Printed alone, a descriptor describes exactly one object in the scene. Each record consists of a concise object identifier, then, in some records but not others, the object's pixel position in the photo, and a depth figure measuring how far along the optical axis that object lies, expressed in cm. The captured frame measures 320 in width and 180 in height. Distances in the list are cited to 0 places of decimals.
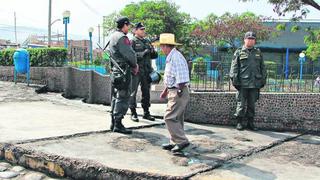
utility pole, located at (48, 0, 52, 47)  2666
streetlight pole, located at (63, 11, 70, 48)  1686
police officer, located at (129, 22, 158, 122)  728
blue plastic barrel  1213
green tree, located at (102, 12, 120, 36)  3816
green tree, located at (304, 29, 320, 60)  1705
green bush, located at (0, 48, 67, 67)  1345
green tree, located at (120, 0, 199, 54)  3347
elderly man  508
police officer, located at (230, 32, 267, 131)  707
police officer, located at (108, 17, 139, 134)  619
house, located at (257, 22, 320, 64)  3825
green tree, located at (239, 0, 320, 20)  698
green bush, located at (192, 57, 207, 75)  1134
